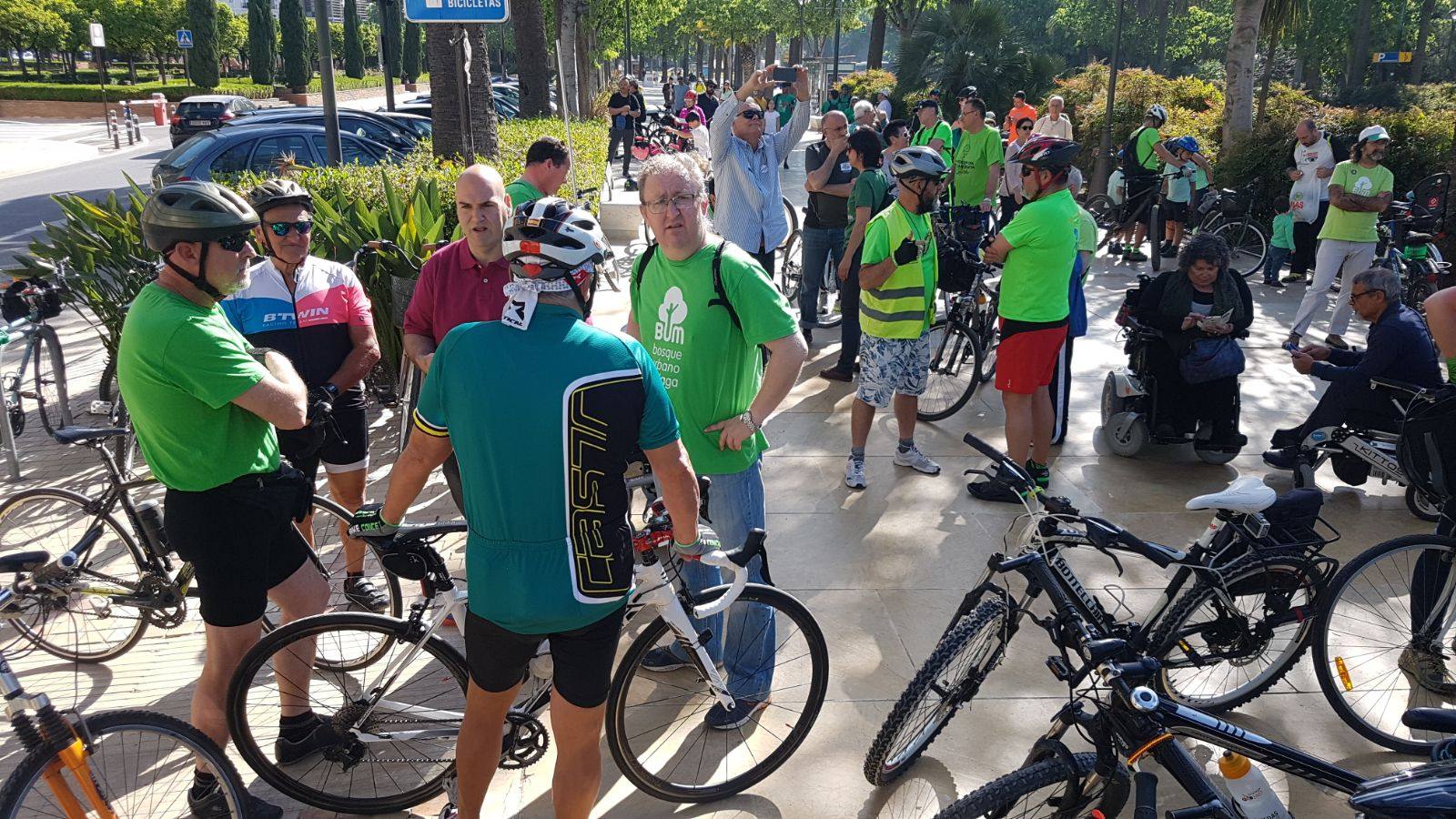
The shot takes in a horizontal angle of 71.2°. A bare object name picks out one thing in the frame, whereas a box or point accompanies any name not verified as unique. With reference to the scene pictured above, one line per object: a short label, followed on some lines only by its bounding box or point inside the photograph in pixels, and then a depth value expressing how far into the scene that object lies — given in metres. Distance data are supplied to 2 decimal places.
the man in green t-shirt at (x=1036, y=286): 5.32
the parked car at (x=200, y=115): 20.95
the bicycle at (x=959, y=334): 7.09
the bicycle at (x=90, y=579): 3.96
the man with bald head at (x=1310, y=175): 10.33
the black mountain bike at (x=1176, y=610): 3.14
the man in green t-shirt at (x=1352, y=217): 8.47
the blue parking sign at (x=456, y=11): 6.89
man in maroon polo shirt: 4.37
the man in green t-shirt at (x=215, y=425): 2.87
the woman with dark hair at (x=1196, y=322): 6.00
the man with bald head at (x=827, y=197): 8.01
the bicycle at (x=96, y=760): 2.41
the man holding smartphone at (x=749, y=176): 7.35
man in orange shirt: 14.34
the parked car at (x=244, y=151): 10.98
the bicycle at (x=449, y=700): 3.07
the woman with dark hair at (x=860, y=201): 7.06
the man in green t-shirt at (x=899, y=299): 5.62
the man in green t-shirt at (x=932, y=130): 11.55
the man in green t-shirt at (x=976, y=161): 9.98
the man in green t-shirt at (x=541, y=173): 5.36
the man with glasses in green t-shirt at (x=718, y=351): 3.52
